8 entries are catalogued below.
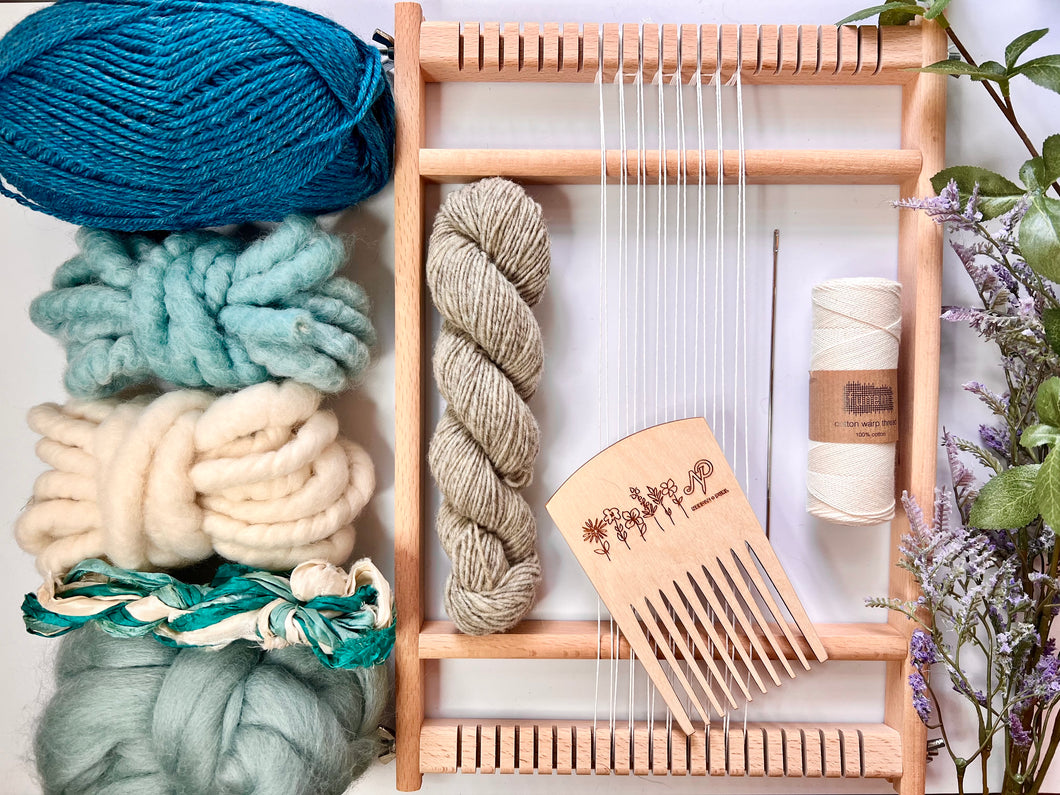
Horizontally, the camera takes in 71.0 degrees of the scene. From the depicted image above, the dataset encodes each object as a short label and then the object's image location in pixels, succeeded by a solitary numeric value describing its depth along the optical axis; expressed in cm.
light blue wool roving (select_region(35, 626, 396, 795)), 59
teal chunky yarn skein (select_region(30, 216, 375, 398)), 61
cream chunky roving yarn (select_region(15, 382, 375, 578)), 61
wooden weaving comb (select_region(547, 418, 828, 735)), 66
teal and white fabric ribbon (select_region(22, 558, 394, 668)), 60
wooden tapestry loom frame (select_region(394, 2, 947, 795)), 67
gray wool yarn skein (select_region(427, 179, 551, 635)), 63
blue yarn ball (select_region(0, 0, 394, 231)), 56
